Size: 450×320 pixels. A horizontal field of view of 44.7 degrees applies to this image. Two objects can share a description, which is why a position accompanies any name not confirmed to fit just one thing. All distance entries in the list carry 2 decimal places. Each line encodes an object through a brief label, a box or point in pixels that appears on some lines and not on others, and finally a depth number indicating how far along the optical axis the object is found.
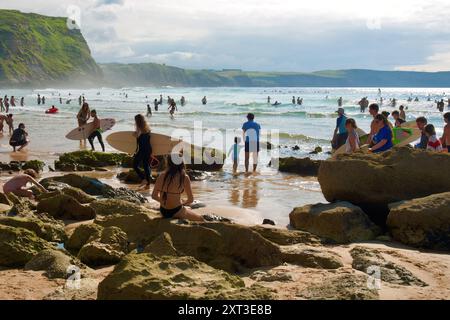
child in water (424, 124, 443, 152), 11.09
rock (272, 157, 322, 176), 14.66
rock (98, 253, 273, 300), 4.38
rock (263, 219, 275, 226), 8.55
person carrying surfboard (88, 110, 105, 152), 17.47
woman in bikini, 7.14
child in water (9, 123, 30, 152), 18.52
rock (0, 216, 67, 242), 6.63
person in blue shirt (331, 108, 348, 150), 13.41
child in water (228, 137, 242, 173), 15.20
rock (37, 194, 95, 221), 8.29
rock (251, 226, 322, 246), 7.00
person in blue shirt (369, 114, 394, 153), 10.45
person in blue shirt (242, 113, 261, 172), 15.13
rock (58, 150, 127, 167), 14.91
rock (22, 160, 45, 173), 13.97
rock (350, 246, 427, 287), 5.48
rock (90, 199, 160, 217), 8.00
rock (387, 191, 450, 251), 7.26
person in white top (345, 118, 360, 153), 11.55
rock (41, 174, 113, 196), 10.66
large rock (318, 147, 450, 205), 8.48
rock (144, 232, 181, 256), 5.64
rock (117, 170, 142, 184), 12.87
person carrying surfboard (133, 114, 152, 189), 11.30
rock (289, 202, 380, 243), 7.73
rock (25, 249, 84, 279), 5.51
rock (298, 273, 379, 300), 4.76
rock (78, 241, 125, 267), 6.13
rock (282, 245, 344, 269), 6.04
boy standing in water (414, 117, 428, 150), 11.72
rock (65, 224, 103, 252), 6.66
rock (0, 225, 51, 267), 5.89
